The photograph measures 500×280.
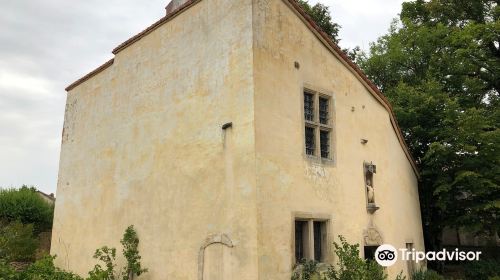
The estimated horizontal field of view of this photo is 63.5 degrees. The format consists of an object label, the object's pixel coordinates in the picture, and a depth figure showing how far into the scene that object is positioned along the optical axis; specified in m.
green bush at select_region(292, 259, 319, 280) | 8.38
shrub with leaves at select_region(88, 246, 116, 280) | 9.41
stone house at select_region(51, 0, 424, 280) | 8.39
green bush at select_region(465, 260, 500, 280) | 14.66
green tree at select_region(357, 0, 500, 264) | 13.77
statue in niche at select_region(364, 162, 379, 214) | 11.23
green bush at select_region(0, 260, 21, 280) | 8.34
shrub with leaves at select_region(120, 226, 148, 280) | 10.14
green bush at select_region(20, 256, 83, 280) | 10.07
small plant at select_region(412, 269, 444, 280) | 12.98
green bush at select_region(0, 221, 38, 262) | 16.03
